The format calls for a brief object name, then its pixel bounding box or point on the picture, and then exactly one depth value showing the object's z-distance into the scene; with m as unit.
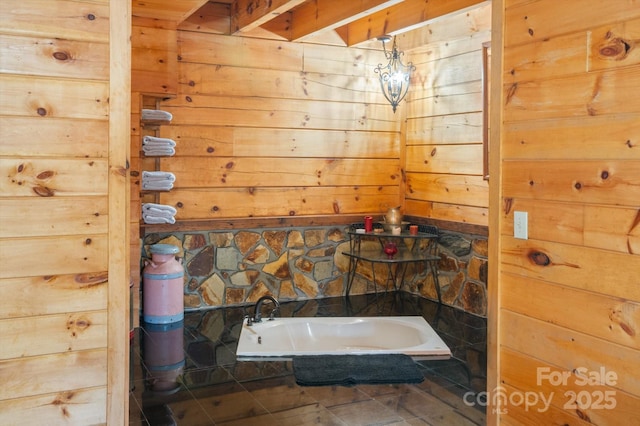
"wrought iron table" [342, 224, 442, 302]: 5.37
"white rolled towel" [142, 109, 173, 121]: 4.69
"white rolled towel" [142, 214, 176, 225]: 4.73
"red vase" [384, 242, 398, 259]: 5.36
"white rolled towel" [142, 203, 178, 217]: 4.73
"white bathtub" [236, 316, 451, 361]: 4.40
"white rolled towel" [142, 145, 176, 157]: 4.75
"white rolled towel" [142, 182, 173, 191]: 4.74
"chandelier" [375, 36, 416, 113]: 5.62
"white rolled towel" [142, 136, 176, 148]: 4.74
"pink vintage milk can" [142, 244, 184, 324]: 4.73
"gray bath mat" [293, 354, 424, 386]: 3.51
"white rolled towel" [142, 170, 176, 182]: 4.74
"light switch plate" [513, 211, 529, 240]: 2.30
